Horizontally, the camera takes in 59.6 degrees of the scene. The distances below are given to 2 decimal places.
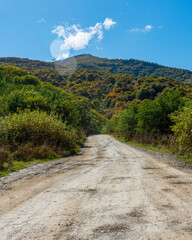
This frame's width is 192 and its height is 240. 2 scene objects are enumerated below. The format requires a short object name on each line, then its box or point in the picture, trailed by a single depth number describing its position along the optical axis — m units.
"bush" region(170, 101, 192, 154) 10.09
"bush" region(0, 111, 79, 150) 11.78
